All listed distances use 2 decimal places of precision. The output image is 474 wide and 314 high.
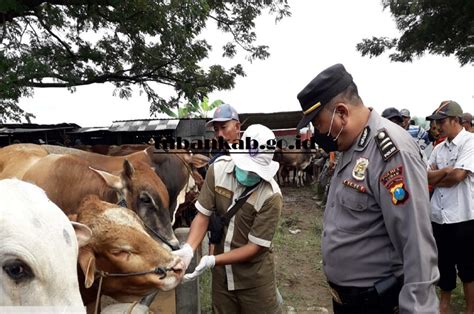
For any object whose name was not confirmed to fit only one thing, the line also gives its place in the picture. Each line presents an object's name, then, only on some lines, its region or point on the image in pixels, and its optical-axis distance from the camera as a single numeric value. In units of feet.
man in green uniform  8.68
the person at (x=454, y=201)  13.00
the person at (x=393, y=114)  17.98
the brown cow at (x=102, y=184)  9.78
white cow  4.49
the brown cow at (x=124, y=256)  6.61
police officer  5.41
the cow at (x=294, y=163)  48.49
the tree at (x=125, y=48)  21.53
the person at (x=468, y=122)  17.37
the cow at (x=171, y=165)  15.97
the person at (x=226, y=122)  11.56
